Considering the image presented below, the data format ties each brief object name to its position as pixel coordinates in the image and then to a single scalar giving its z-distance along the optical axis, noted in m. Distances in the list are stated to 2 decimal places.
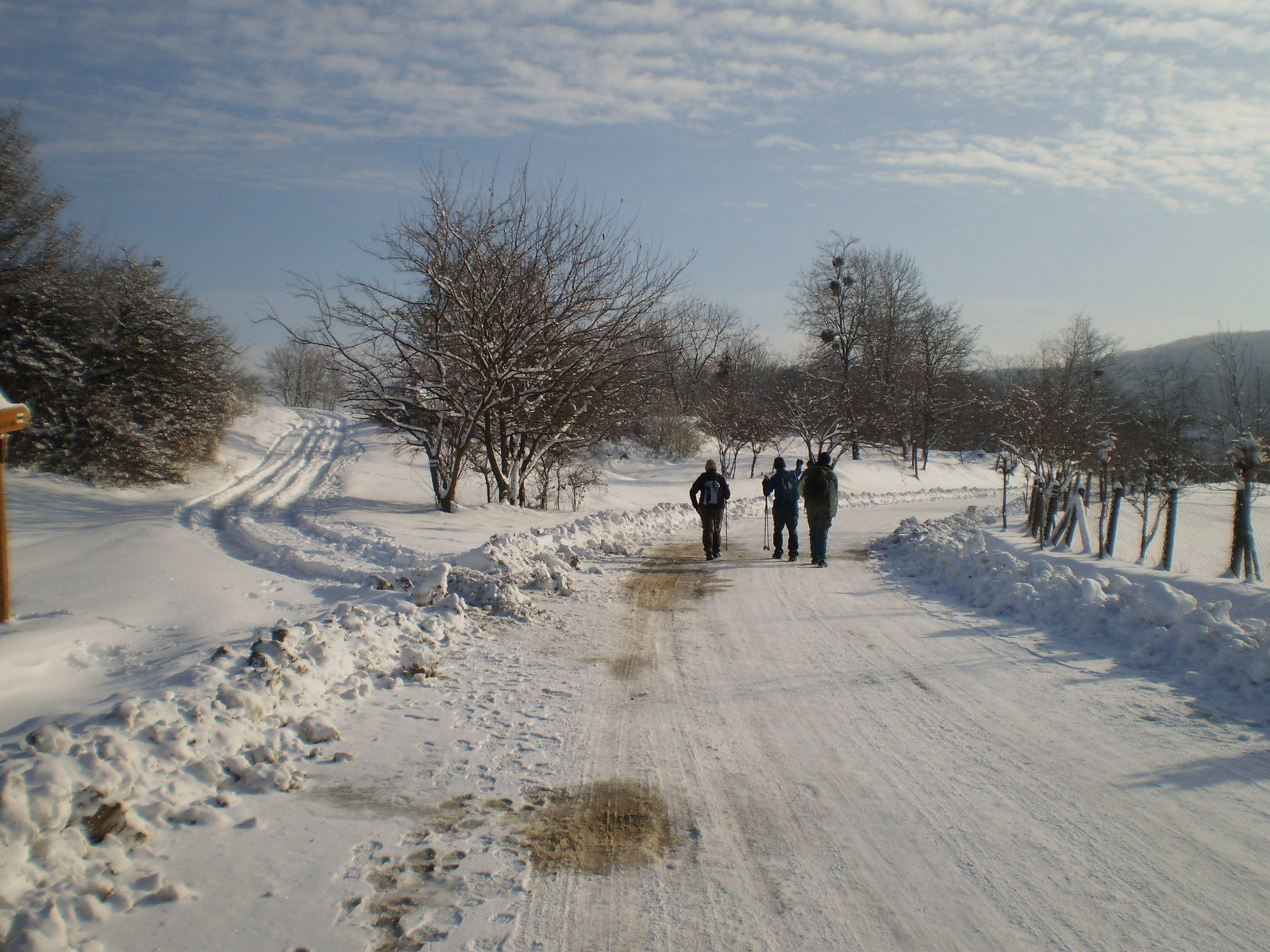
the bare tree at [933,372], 52.09
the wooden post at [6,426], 6.77
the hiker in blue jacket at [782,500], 12.98
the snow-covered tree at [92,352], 22.38
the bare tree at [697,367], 57.47
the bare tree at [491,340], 17.23
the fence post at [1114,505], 11.20
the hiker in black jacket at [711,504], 13.05
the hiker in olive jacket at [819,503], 12.20
